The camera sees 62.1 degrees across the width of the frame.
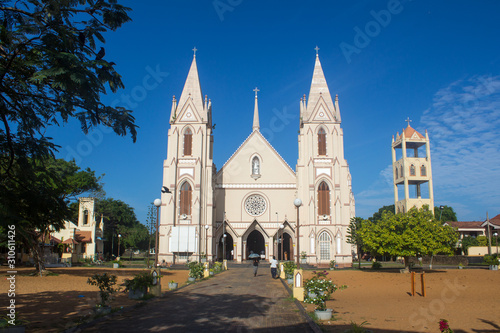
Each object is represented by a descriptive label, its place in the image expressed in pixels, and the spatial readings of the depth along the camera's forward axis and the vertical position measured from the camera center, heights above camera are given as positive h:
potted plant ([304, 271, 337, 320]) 10.94 -1.72
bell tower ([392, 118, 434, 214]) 52.09 +7.98
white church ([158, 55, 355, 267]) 44.00 +4.75
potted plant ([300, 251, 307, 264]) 42.50 -2.58
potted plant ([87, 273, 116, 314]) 10.96 -1.63
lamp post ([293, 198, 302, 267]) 16.38 +1.19
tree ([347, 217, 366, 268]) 37.60 -0.23
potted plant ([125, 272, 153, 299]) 14.35 -1.85
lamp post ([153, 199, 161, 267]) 15.50 +1.08
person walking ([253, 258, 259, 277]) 26.89 -2.09
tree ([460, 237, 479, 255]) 53.47 -1.33
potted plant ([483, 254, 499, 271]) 34.50 -2.44
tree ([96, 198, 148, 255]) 65.81 +1.38
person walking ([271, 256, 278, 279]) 25.25 -2.15
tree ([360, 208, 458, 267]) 29.78 -0.18
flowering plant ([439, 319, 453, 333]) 6.51 -1.45
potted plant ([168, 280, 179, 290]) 17.84 -2.26
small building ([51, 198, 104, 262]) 49.28 -0.22
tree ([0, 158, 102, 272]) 8.16 +0.69
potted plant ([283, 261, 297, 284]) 20.62 -2.00
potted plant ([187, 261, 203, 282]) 22.03 -2.08
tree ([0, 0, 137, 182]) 7.02 +2.81
